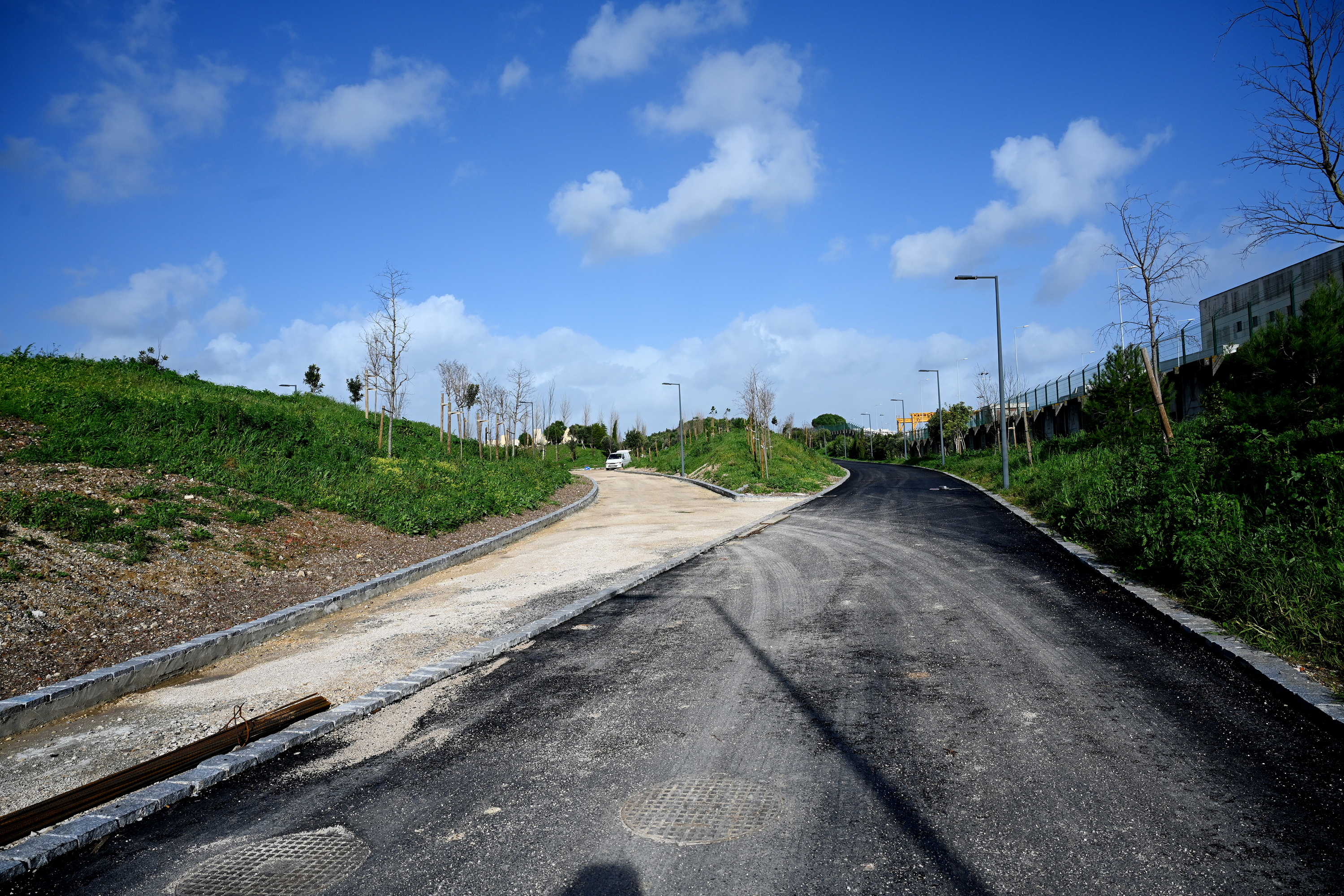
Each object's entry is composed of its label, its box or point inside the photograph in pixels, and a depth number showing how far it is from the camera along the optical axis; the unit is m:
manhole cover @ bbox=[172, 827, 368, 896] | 2.94
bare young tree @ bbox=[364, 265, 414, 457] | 20.88
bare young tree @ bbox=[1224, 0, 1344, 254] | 7.55
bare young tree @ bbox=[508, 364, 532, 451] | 34.38
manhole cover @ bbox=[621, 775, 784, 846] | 3.20
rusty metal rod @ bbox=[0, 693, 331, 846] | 3.51
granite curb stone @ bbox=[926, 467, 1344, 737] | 4.14
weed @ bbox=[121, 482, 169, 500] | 9.64
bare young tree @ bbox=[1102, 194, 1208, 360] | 15.35
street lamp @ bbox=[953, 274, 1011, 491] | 22.45
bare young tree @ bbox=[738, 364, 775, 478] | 33.75
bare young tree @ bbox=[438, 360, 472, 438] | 29.27
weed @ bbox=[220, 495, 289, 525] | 10.45
